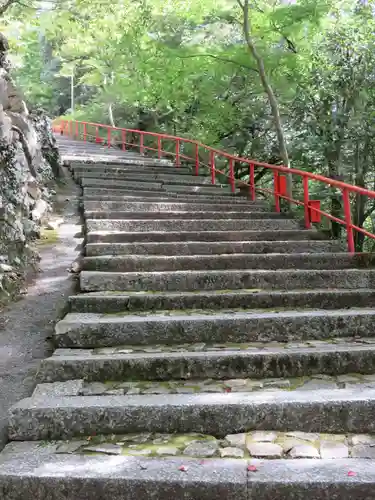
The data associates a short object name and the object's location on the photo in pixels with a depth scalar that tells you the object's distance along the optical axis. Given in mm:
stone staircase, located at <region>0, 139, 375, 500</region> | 2660
